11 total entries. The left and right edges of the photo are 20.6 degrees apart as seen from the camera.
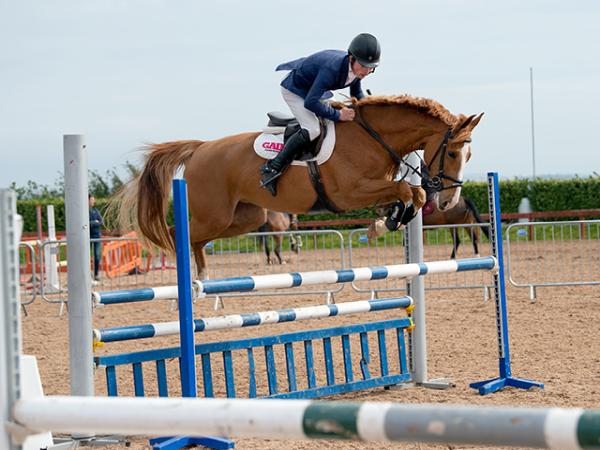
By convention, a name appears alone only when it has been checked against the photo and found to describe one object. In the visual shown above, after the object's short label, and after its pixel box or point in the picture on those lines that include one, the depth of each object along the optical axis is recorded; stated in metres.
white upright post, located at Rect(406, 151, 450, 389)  11.36
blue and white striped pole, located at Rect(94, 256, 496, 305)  8.39
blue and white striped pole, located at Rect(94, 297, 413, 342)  8.33
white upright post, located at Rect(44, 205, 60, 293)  24.45
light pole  68.54
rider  10.48
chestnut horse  11.01
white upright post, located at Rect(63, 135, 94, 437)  7.90
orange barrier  27.68
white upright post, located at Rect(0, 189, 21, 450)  3.52
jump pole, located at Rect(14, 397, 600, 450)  2.77
